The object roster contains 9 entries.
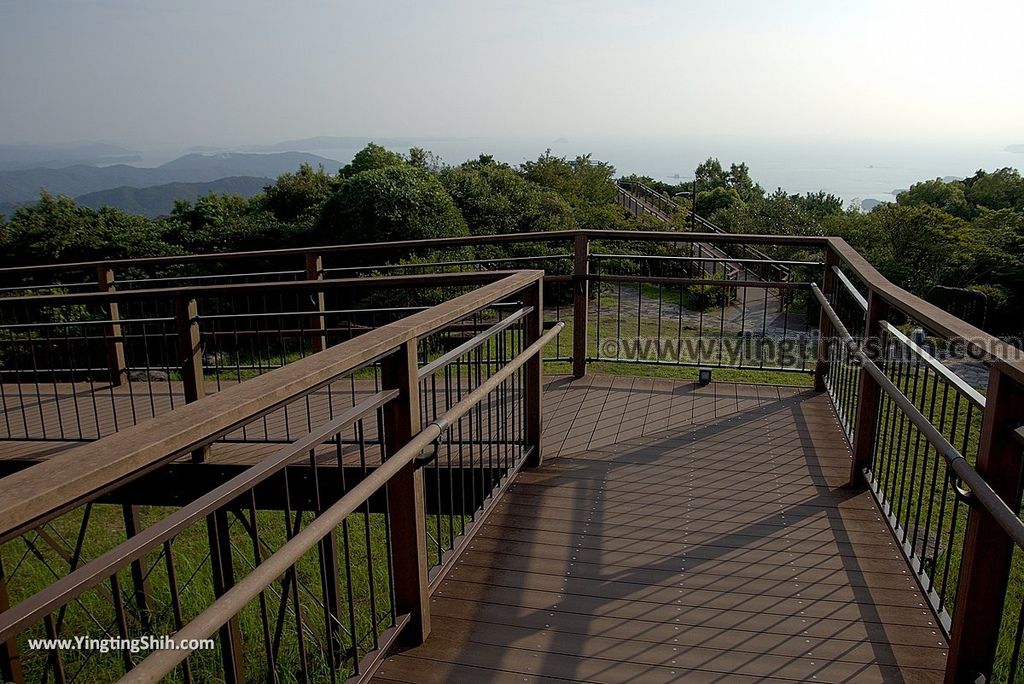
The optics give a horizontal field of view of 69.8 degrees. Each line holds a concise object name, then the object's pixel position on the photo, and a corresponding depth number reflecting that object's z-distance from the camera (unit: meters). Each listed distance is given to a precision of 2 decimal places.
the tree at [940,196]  29.12
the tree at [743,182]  55.58
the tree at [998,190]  30.95
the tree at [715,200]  47.69
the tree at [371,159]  21.41
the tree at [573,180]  23.56
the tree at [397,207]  13.84
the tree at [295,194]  21.08
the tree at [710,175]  67.50
